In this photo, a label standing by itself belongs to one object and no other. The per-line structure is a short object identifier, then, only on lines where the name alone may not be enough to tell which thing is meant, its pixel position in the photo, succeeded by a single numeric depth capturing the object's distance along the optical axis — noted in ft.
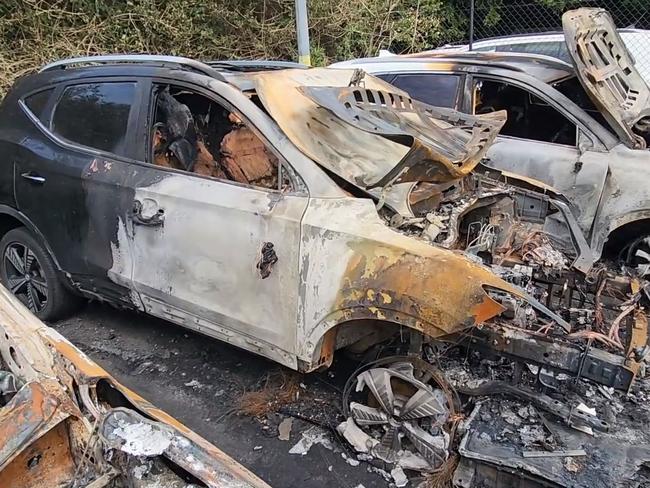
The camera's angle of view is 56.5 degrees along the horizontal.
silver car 15.12
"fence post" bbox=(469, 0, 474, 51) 30.38
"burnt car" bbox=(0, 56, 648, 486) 9.11
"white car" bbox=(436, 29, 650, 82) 27.07
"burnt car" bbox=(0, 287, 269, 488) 6.08
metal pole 22.47
